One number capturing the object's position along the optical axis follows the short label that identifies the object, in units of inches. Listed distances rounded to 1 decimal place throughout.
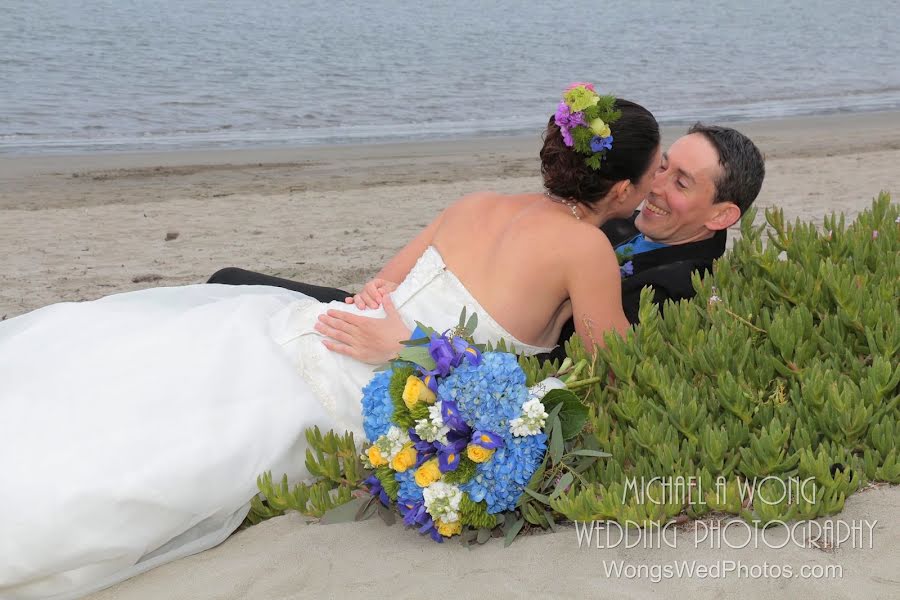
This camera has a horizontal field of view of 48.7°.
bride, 131.9
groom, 182.7
